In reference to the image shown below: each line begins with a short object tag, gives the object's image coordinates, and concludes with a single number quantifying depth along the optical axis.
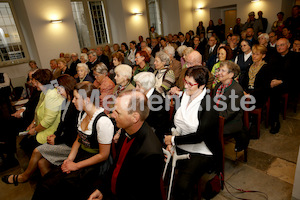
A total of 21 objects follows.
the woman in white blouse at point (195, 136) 1.67
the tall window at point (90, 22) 8.03
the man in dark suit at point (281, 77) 2.91
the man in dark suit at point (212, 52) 4.41
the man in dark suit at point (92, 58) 5.12
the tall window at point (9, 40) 6.56
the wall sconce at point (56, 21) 6.73
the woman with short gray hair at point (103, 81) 3.22
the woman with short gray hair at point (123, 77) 2.89
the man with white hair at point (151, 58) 5.05
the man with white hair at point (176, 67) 3.75
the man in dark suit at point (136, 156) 1.28
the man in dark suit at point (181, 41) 7.62
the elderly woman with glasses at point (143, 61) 3.52
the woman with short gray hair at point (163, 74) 3.02
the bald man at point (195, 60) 2.91
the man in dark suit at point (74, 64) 5.74
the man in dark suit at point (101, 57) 6.21
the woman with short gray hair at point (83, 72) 3.59
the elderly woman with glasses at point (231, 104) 2.17
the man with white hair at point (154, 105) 2.18
